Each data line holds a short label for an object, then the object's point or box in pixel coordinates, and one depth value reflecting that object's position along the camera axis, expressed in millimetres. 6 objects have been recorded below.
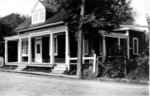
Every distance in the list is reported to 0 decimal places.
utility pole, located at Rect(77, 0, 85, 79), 15803
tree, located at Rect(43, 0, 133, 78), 15891
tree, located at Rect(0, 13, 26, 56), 31250
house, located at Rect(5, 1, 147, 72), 20328
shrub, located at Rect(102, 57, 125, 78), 15039
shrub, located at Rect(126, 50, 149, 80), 13719
